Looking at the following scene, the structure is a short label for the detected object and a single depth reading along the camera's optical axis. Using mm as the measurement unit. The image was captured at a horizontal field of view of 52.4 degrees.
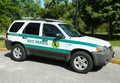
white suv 4309
